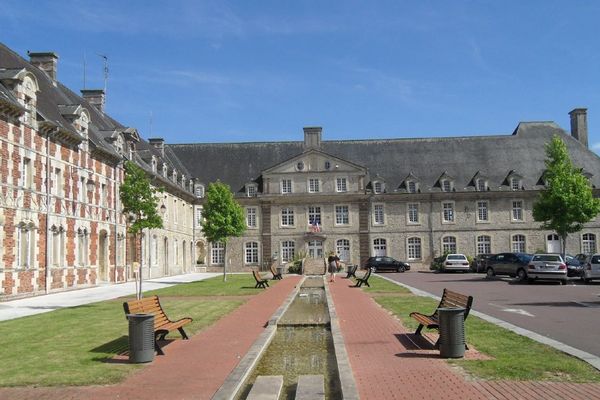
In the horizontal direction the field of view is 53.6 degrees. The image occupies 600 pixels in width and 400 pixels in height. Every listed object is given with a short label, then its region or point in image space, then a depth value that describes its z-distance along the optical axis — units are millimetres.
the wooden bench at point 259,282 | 27097
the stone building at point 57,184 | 21969
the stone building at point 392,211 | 50719
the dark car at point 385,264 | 46709
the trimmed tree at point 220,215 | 36062
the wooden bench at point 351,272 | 35550
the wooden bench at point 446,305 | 10179
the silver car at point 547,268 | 27375
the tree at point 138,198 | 20453
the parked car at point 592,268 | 27656
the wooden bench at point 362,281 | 27422
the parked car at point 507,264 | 32312
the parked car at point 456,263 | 42838
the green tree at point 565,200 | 36344
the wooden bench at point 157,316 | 9711
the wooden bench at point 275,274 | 35184
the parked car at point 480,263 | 41169
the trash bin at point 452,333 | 9141
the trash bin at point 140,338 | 9062
